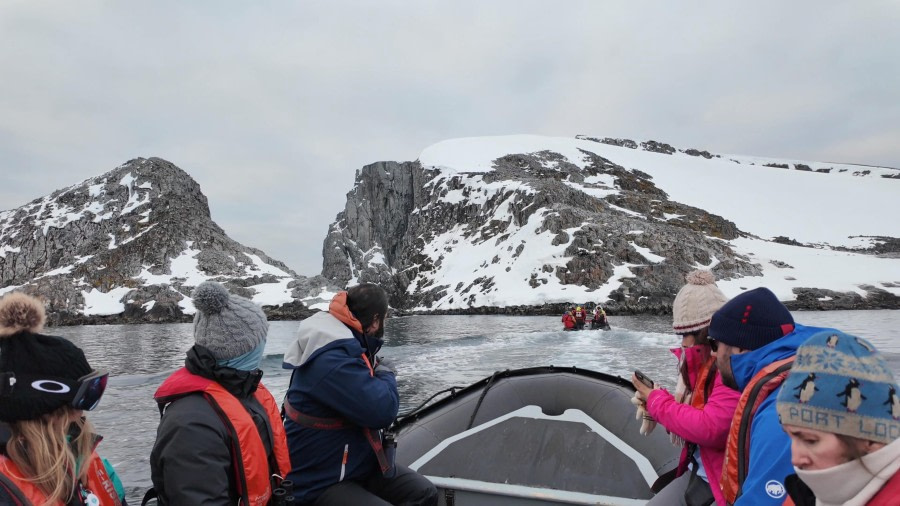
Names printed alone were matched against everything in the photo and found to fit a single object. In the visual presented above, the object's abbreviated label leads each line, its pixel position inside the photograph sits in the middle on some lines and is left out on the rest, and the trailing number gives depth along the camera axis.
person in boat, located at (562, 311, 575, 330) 30.30
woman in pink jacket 2.58
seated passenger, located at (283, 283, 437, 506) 2.79
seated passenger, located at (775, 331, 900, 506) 1.18
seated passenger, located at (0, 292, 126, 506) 1.58
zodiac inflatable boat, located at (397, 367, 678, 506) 4.55
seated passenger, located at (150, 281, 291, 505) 2.09
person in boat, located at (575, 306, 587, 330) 30.77
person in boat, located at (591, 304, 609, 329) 30.81
